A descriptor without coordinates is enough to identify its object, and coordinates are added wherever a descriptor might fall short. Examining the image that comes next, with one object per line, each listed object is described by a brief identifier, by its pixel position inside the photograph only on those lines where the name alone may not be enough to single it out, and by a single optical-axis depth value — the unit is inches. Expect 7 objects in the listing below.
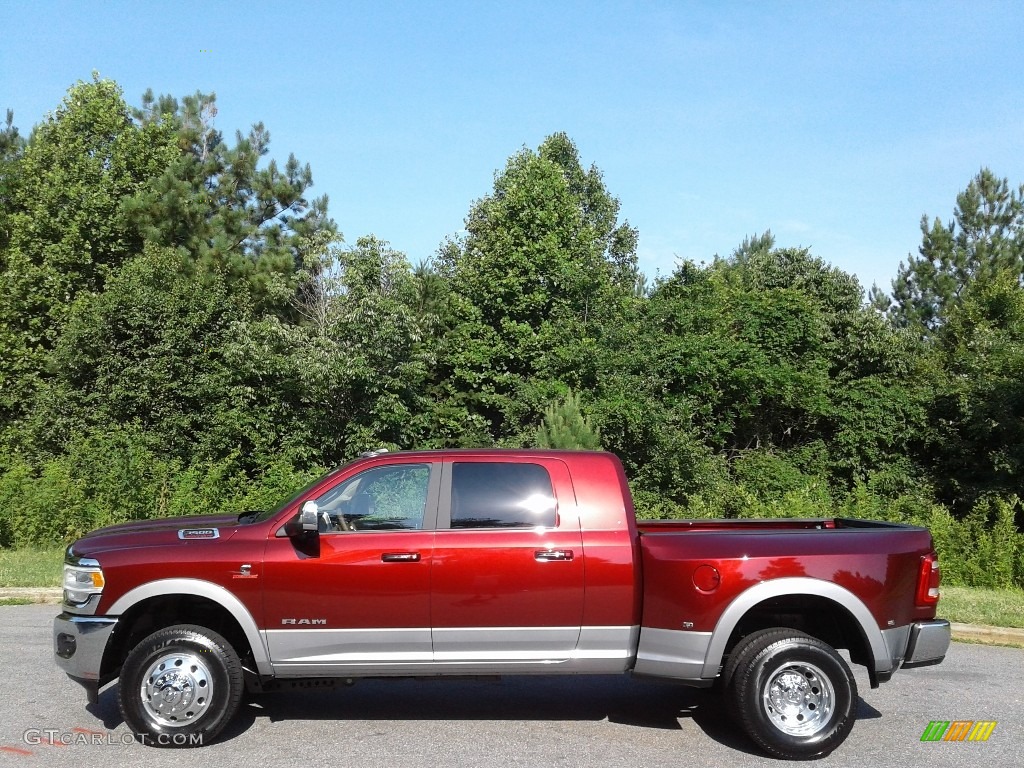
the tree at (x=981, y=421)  944.9
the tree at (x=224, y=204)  1243.2
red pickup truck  236.5
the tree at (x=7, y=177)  1304.1
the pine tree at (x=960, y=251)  1699.1
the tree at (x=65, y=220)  1193.4
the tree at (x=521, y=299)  1068.5
